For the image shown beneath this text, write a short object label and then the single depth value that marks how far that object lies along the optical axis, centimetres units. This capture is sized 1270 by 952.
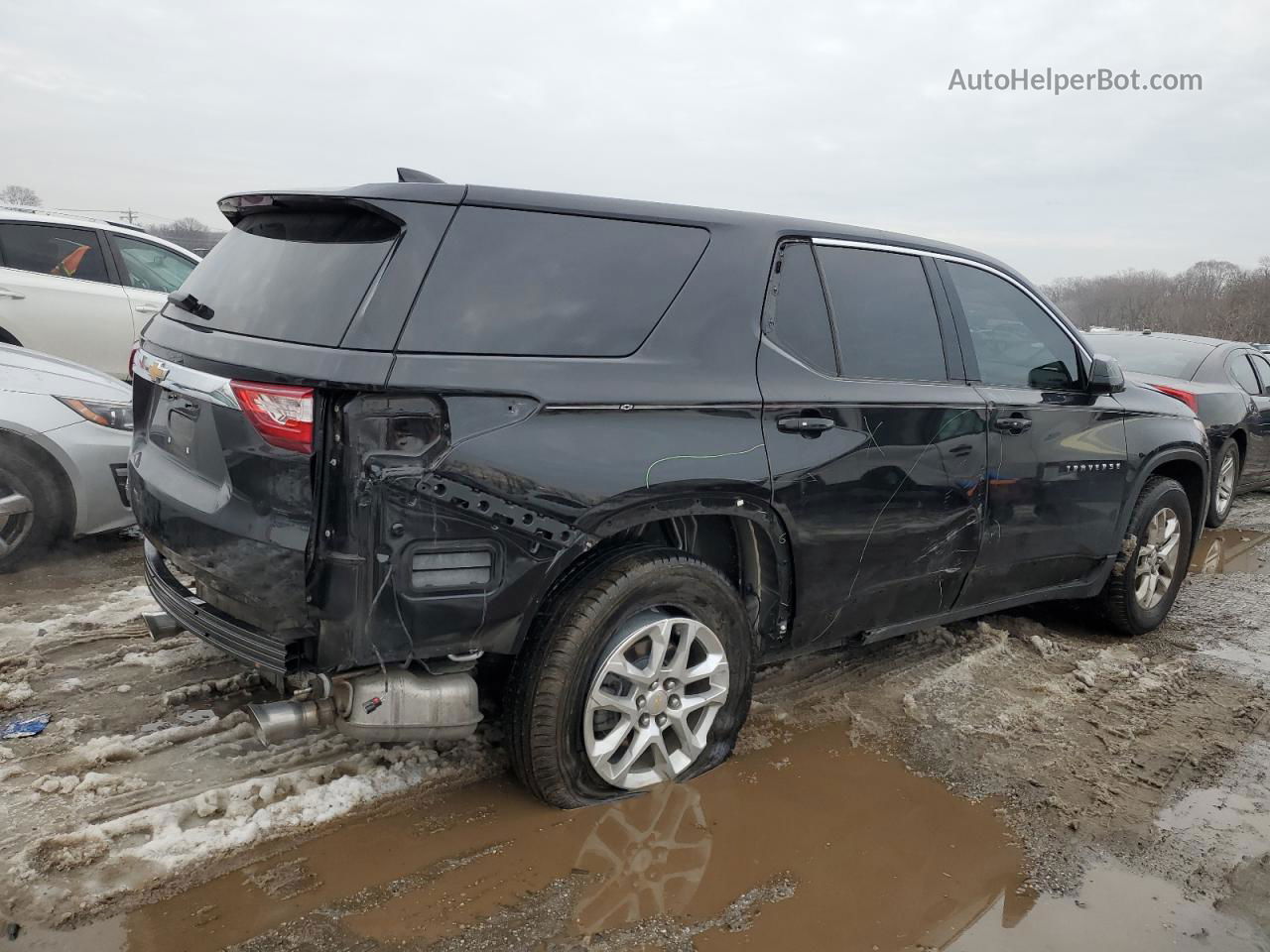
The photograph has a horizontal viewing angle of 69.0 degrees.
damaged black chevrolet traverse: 234
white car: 693
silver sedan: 453
